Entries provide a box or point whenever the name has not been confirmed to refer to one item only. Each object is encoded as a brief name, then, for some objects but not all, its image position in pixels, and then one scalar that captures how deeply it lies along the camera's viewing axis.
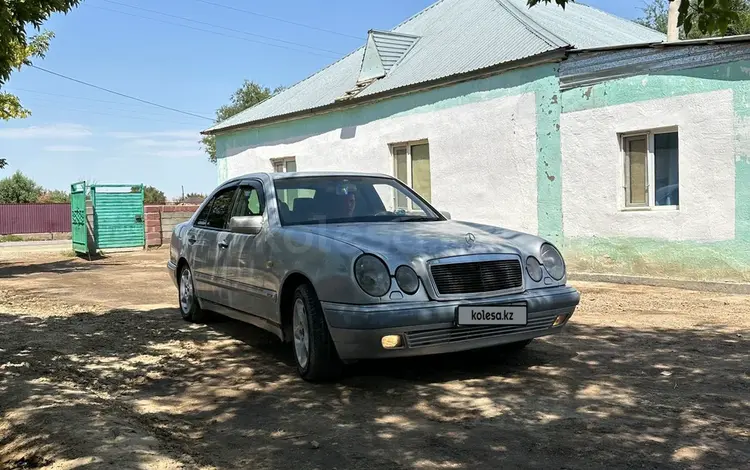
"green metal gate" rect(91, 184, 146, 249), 19.34
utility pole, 12.06
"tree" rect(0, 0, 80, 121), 4.95
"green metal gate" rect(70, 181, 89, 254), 18.30
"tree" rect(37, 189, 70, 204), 49.38
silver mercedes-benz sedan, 4.21
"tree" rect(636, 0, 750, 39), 19.64
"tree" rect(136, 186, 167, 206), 54.59
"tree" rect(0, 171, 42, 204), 47.69
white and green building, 8.96
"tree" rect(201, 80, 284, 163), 51.12
